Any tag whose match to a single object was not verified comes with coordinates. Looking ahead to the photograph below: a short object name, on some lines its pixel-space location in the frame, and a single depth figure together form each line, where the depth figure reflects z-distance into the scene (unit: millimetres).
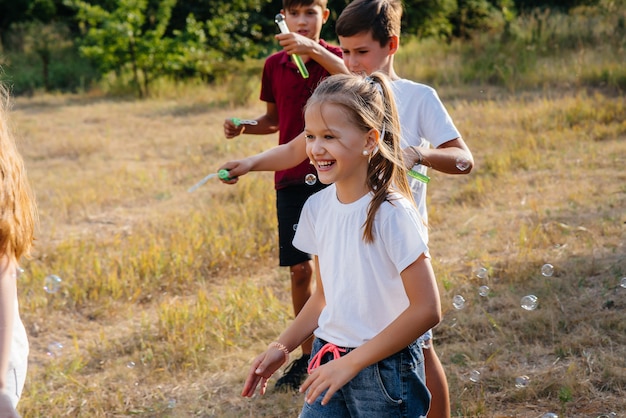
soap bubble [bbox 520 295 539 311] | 3153
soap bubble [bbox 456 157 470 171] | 2449
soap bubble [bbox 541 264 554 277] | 3247
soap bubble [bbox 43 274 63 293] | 3347
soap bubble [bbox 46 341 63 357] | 3906
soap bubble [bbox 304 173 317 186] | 2953
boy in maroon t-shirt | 3285
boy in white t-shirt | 2441
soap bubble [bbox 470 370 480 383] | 2999
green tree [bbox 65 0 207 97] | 12086
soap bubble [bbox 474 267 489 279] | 3025
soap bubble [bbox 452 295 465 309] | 3059
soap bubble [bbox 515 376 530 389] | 3018
